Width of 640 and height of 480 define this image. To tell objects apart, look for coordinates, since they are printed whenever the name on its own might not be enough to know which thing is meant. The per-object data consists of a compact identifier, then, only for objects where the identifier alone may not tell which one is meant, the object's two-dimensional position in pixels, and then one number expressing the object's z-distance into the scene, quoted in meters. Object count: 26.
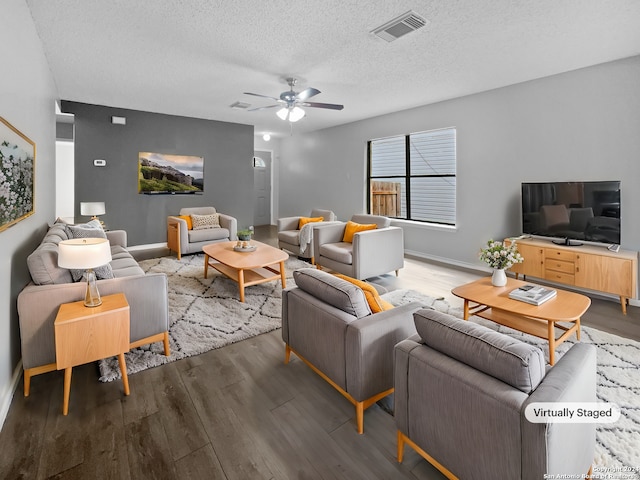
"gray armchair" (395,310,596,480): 1.14
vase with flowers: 3.06
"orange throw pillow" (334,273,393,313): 2.06
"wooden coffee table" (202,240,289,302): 3.88
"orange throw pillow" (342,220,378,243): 4.96
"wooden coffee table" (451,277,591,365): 2.49
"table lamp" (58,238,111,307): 2.10
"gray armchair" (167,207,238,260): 5.81
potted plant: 4.65
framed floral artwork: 2.01
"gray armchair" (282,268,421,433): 1.83
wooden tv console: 3.54
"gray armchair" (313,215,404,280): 4.39
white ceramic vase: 3.10
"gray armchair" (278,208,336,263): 5.43
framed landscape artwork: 6.59
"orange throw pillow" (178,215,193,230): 6.30
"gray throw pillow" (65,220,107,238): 3.48
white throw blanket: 5.40
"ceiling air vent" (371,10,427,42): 2.85
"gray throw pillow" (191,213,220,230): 6.33
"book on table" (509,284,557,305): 2.68
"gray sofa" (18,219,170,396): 2.14
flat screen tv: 3.76
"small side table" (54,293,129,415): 1.99
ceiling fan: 4.16
